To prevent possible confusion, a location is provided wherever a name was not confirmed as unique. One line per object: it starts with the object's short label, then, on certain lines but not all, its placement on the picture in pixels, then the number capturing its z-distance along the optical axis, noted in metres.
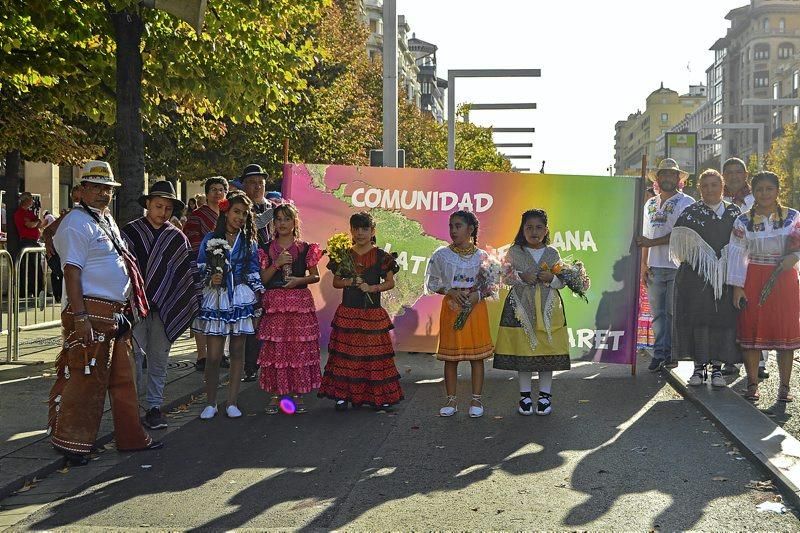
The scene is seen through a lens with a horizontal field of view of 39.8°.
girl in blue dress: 8.63
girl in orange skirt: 8.90
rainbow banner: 11.24
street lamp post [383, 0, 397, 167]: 16.33
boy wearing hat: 8.36
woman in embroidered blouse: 9.48
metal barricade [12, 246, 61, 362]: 12.98
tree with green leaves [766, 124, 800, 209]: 64.50
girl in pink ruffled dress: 8.97
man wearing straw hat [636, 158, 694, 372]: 11.38
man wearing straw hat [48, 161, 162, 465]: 7.08
